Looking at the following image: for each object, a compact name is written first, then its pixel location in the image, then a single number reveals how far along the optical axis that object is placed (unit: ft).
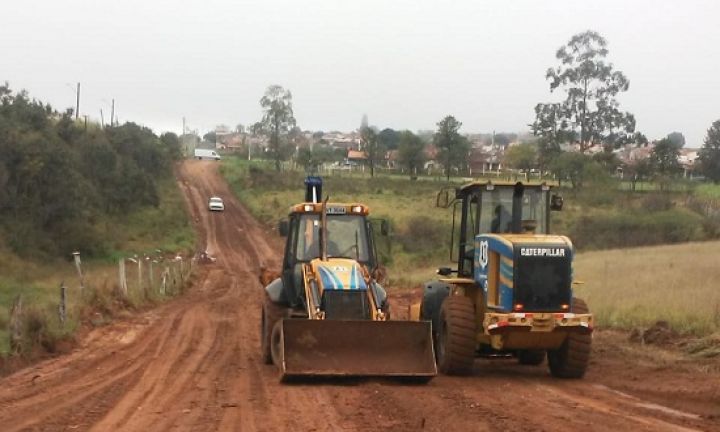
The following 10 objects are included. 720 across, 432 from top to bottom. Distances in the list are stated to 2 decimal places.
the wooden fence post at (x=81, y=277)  71.00
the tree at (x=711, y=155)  279.90
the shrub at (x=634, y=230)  160.15
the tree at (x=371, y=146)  278.46
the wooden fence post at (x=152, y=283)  90.78
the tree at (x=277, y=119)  309.42
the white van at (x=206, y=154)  361.92
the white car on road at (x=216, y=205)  216.90
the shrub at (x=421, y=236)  156.87
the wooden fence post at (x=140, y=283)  85.03
